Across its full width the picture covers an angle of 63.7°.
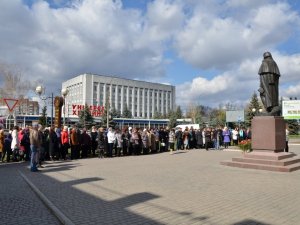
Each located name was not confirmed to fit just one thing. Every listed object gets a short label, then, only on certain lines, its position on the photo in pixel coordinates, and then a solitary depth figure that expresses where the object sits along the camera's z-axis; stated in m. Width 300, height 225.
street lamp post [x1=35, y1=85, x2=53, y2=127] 17.34
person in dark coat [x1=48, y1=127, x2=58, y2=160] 12.03
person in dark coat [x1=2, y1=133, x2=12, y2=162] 11.62
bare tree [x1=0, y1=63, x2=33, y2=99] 33.13
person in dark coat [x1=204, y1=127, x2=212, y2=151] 17.37
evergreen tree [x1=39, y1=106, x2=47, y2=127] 39.78
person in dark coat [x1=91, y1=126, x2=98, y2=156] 13.78
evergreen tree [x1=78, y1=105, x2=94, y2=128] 48.06
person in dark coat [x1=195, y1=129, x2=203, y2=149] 18.43
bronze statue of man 10.31
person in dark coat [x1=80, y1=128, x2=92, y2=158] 13.15
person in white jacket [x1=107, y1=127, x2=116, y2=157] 13.68
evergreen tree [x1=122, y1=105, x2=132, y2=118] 79.76
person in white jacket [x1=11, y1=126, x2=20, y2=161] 11.38
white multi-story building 88.34
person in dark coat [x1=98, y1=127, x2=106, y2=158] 13.33
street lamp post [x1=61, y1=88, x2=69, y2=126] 17.58
